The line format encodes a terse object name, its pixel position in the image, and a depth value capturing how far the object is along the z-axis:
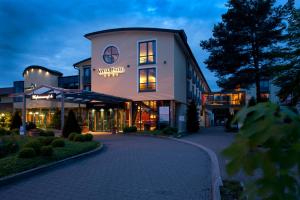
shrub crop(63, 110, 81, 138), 16.26
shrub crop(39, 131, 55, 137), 15.90
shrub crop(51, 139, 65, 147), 10.53
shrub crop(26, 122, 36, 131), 21.08
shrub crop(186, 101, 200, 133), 23.96
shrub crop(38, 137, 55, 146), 10.64
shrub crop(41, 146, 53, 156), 8.45
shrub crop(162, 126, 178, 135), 18.89
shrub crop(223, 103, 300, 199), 0.77
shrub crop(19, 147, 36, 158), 7.94
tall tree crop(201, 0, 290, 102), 19.38
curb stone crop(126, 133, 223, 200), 5.01
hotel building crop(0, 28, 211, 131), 22.32
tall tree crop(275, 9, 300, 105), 7.04
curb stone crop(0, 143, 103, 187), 6.24
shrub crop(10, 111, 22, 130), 21.38
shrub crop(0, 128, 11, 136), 16.29
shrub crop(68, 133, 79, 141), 14.10
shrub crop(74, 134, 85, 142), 13.67
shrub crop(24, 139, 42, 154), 8.52
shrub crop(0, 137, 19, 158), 9.28
